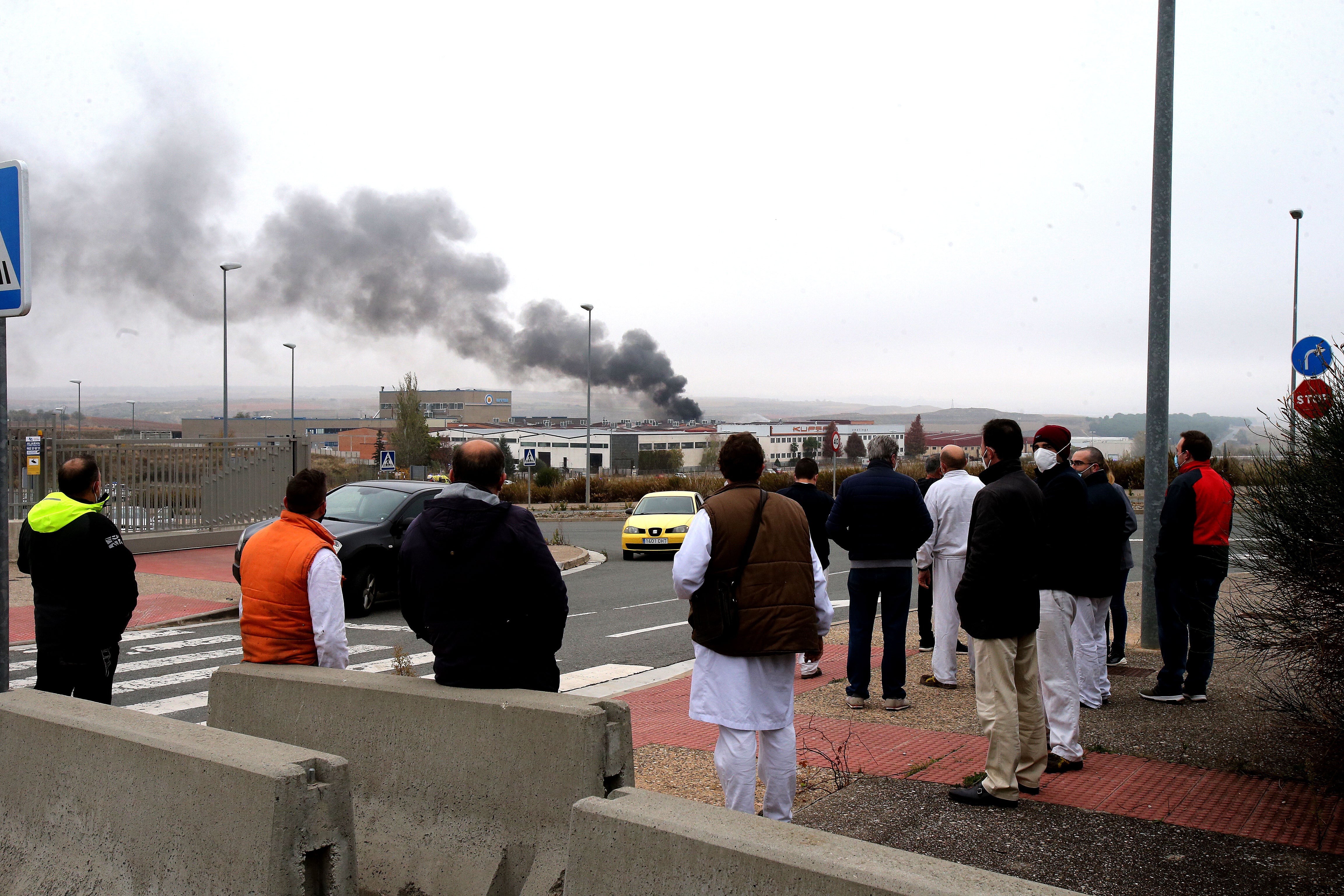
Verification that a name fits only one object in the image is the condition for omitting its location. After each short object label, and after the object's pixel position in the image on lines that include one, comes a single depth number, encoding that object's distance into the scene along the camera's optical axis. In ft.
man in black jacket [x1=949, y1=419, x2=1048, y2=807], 16.15
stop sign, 15.78
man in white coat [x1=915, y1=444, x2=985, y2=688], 25.75
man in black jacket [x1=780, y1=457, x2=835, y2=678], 27.99
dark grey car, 42.16
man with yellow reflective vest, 16.47
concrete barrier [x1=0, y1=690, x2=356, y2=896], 10.79
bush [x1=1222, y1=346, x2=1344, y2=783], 14.40
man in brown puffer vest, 13.84
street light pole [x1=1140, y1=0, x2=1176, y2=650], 30.66
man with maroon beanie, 18.03
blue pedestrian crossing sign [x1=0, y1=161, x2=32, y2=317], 14.84
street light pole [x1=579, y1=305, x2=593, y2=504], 142.00
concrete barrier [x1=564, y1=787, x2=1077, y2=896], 8.02
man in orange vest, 14.92
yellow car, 69.62
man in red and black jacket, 21.97
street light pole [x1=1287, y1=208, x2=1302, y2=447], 16.63
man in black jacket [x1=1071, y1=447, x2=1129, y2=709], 20.62
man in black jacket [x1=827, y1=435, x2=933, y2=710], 23.39
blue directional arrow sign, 16.37
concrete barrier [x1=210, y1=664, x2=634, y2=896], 11.95
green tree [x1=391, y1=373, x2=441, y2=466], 231.50
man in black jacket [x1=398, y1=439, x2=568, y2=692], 12.65
